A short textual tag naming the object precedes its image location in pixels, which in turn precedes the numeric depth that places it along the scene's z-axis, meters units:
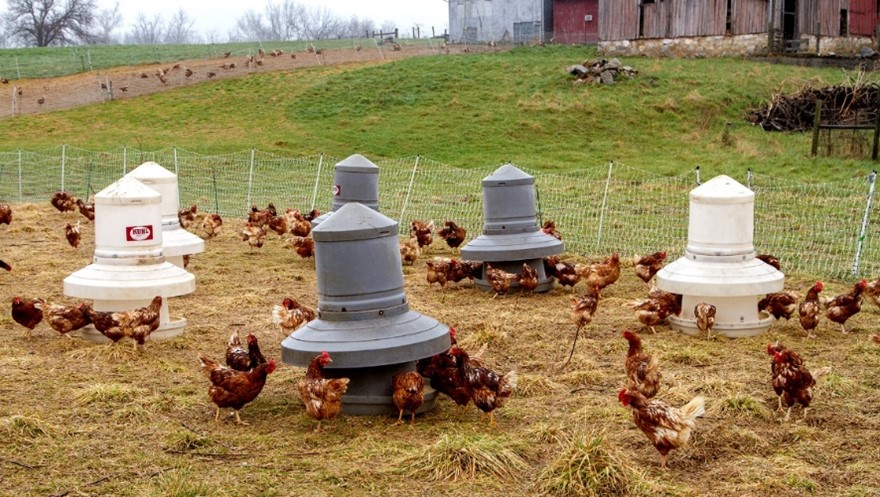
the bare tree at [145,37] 159.27
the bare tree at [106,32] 138.06
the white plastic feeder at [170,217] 12.58
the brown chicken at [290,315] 9.91
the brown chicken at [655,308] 10.20
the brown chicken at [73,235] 15.84
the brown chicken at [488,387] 7.16
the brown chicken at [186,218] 17.42
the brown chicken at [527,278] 12.22
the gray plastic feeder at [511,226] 12.46
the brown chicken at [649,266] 12.27
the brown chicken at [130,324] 9.40
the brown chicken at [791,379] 7.21
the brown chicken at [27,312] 9.99
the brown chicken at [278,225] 17.14
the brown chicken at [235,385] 7.27
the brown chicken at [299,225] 16.30
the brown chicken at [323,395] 7.00
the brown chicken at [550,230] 13.97
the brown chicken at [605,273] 12.15
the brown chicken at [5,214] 17.95
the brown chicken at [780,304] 10.28
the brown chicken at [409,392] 7.12
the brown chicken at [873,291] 10.75
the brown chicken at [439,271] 12.66
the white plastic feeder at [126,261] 9.83
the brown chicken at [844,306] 9.91
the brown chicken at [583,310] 9.76
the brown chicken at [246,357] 8.20
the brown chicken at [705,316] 9.83
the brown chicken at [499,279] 12.09
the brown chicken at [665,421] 6.28
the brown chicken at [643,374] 7.56
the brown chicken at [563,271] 12.52
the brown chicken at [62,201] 20.56
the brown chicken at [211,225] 17.25
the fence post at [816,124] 25.70
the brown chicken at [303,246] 14.97
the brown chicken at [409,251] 14.55
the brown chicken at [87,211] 18.64
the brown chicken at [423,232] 15.65
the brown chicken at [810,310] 9.79
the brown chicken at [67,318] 9.70
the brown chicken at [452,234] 15.59
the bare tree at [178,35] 162.25
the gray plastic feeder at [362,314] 7.46
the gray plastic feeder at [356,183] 14.80
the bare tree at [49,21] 87.88
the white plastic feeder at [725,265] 10.04
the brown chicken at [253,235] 16.12
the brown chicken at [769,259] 11.73
